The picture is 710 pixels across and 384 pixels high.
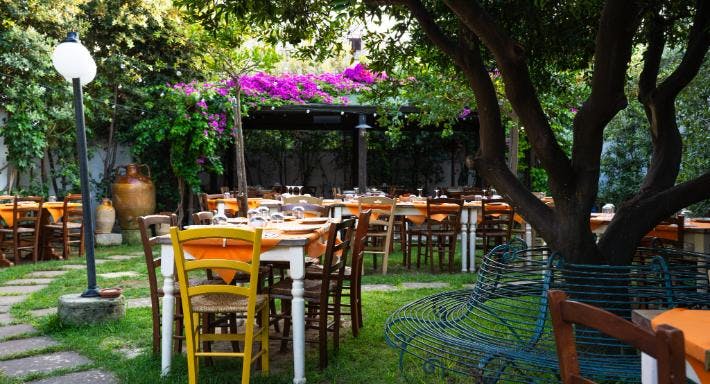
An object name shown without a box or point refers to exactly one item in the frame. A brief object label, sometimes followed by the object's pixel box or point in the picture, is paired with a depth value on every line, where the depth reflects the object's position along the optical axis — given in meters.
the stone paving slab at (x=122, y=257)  9.03
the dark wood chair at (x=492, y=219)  7.71
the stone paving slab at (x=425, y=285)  6.46
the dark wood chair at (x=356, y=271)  4.19
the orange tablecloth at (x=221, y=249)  3.58
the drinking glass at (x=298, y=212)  5.22
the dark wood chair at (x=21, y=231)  8.25
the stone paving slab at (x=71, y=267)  8.05
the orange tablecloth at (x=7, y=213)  8.28
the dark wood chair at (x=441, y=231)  7.61
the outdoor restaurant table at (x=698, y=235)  5.64
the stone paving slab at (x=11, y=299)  5.80
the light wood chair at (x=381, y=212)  7.29
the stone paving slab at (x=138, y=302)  5.57
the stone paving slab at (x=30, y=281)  6.92
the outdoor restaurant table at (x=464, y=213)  7.63
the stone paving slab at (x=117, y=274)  7.25
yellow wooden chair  3.13
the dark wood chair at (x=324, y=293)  3.68
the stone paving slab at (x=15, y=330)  4.58
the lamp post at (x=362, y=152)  12.33
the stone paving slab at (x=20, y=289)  6.39
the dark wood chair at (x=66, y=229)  8.86
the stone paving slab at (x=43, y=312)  5.27
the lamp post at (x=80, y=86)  5.03
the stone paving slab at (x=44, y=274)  7.44
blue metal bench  2.69
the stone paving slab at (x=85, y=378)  3.50
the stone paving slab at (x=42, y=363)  3.71
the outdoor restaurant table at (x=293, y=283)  3.44
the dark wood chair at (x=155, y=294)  3.77
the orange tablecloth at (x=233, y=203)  9.58
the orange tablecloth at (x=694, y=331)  1.45
